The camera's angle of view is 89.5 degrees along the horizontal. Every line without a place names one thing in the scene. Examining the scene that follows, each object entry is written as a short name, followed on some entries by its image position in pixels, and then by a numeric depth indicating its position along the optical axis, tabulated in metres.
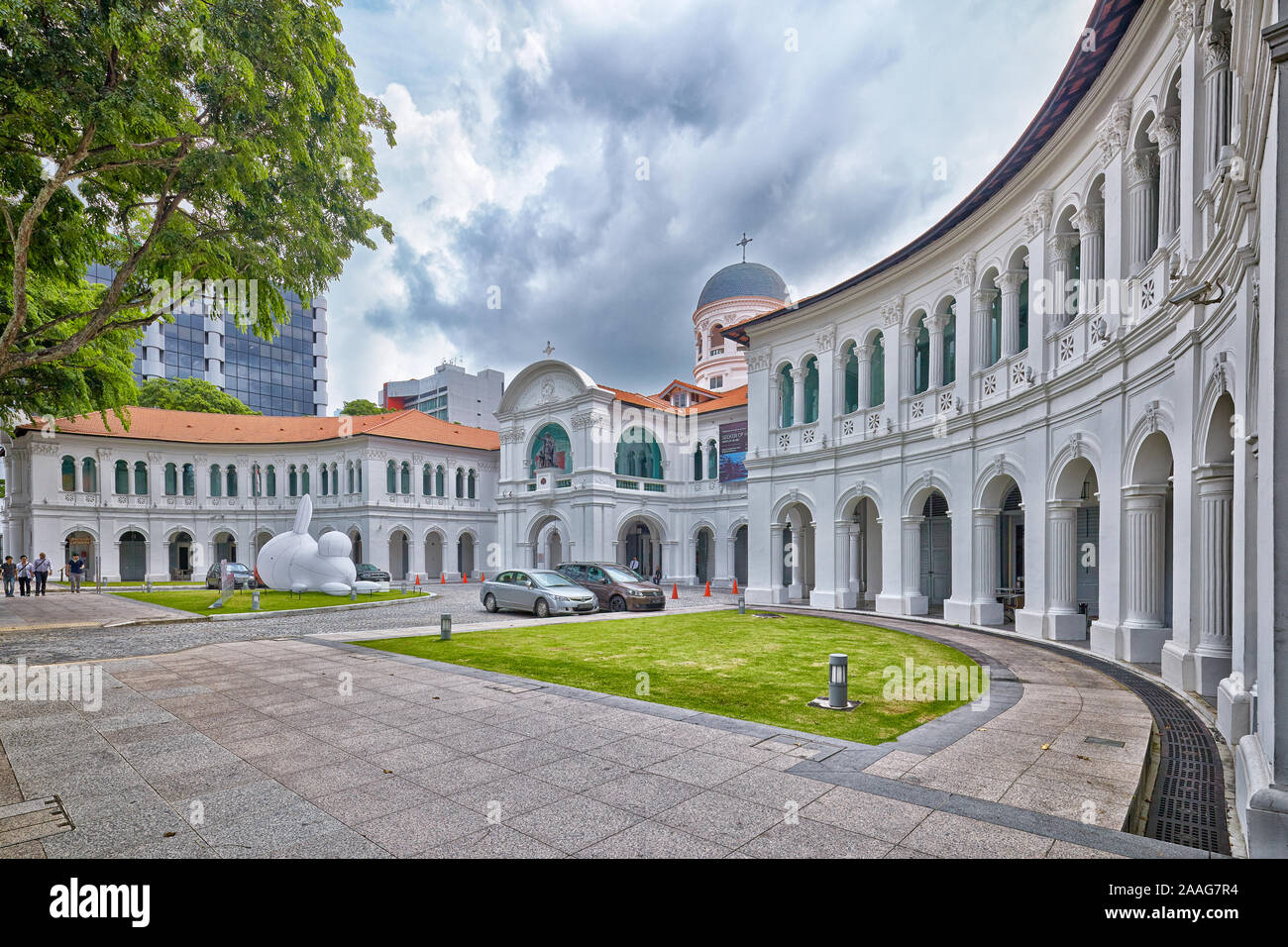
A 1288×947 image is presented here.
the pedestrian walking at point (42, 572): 27.56
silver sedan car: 19.67
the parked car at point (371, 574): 33.33
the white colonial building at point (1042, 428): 6.20
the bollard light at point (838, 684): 7.91
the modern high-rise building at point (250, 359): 72.56
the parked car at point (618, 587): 20.95
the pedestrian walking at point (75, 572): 29.22
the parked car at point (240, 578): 28.81
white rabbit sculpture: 25.62
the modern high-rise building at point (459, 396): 78.19
